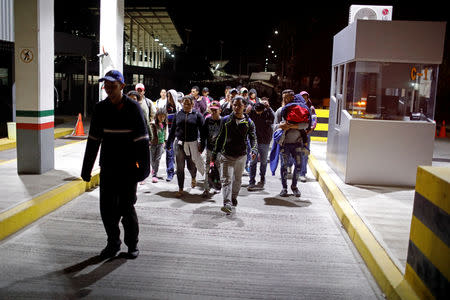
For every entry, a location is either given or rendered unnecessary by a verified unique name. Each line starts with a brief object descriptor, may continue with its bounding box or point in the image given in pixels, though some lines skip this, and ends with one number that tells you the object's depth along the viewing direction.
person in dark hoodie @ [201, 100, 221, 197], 8.17
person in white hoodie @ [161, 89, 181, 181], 9.53
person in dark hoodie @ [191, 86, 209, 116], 12.15
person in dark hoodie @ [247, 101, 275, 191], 9.10
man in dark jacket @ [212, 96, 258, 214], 6.99
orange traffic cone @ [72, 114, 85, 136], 16.22
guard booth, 8.60
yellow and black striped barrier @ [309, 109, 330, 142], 17.05
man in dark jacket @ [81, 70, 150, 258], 4.74
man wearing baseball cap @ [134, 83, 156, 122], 9.44
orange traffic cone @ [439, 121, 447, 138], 20.98
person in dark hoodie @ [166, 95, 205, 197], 8.09
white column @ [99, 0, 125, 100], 10.00
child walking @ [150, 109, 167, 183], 9.11
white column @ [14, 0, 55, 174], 8.29
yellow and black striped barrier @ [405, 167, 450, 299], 3.30
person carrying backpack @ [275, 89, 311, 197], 8.17
